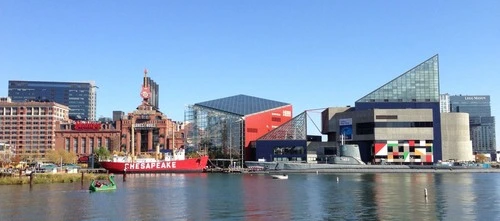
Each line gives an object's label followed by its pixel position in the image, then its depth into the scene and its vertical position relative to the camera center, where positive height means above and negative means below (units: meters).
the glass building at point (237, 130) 192.62 +6.58
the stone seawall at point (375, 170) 154.62 -8.36
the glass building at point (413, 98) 176.00 +17.39
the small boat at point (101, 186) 78.69 -6.39
